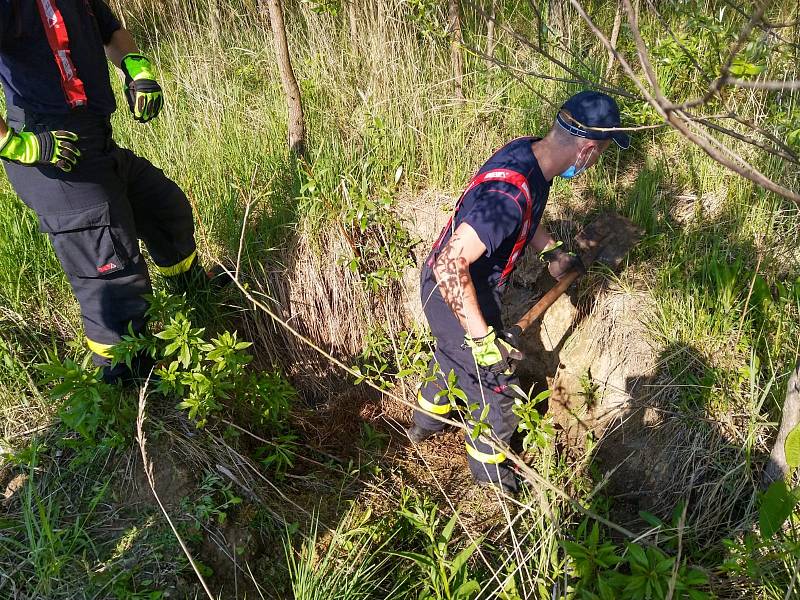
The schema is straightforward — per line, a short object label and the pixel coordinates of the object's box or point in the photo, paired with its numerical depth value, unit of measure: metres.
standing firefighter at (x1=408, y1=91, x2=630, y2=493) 2.30
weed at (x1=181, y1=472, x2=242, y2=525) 2.30
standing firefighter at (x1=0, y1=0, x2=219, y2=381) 2.21
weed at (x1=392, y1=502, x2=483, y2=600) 2.02
